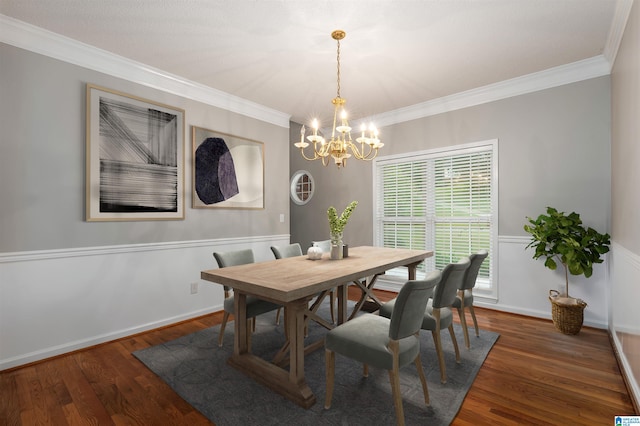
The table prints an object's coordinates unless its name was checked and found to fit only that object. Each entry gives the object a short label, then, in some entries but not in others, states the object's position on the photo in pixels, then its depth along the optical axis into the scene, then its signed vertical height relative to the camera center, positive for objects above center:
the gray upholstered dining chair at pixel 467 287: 2.68 -0.64
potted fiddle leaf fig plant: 2.92 -0.34
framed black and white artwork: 2.87 +0.56
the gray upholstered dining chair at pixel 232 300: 2.59 -0.75
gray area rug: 1.85 -1.21
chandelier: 2.59 +0.60
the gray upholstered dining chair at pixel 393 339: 1.70 -0.75
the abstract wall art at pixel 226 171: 3.71 +0.55
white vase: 2.85 -0.30
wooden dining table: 1.93 -0.47
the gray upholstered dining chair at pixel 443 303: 2.21 -0.66
